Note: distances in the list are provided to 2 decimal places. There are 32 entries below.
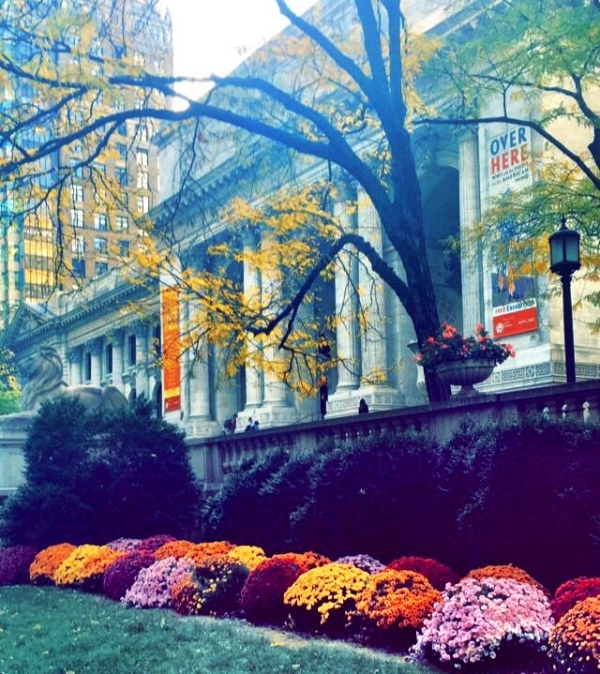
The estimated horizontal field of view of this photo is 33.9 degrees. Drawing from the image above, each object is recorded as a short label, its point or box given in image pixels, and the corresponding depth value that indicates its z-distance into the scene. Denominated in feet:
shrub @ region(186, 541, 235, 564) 41.42
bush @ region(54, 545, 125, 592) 46.14
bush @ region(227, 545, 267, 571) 39.88
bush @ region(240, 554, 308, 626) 33.65
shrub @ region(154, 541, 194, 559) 43.45
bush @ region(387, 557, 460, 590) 32.48
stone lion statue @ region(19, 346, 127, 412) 79.66
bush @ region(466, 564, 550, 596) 29.43
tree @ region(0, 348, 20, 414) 249.96
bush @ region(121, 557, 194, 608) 39.01
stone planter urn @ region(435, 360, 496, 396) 48.70
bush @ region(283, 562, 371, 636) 30.86
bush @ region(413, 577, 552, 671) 24.82
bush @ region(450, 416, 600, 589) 31.24
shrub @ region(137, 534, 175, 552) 48.08
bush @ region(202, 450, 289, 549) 46.14
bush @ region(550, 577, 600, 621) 25.81
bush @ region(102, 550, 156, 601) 42.48
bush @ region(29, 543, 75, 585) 50.01
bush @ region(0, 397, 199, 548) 55.98
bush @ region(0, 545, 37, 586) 52.70
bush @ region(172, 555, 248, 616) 36.17
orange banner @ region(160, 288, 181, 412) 170.30
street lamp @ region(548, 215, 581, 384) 50.57
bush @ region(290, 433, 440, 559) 37.93
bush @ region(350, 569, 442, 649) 28.32
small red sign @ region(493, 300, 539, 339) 100.63
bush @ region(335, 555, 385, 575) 35.25
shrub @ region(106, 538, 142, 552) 49.83
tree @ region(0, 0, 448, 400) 47.65
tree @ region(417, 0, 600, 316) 53.11
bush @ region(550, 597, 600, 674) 21.86
